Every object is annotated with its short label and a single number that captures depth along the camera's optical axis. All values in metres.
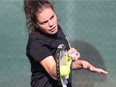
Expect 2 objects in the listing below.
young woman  8.85
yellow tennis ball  8.68
